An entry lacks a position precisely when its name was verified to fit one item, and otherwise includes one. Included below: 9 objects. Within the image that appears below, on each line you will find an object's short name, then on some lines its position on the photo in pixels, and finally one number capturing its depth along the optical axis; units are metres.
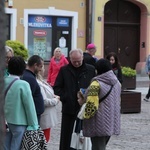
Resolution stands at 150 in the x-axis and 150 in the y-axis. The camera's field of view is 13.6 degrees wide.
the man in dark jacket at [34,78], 7.14
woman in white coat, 7.61
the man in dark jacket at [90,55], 13.43
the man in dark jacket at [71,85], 8.30
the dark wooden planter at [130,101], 15.24
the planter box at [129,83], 18.24
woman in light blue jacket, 6.48
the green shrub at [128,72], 17.96
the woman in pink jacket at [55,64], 15.51
